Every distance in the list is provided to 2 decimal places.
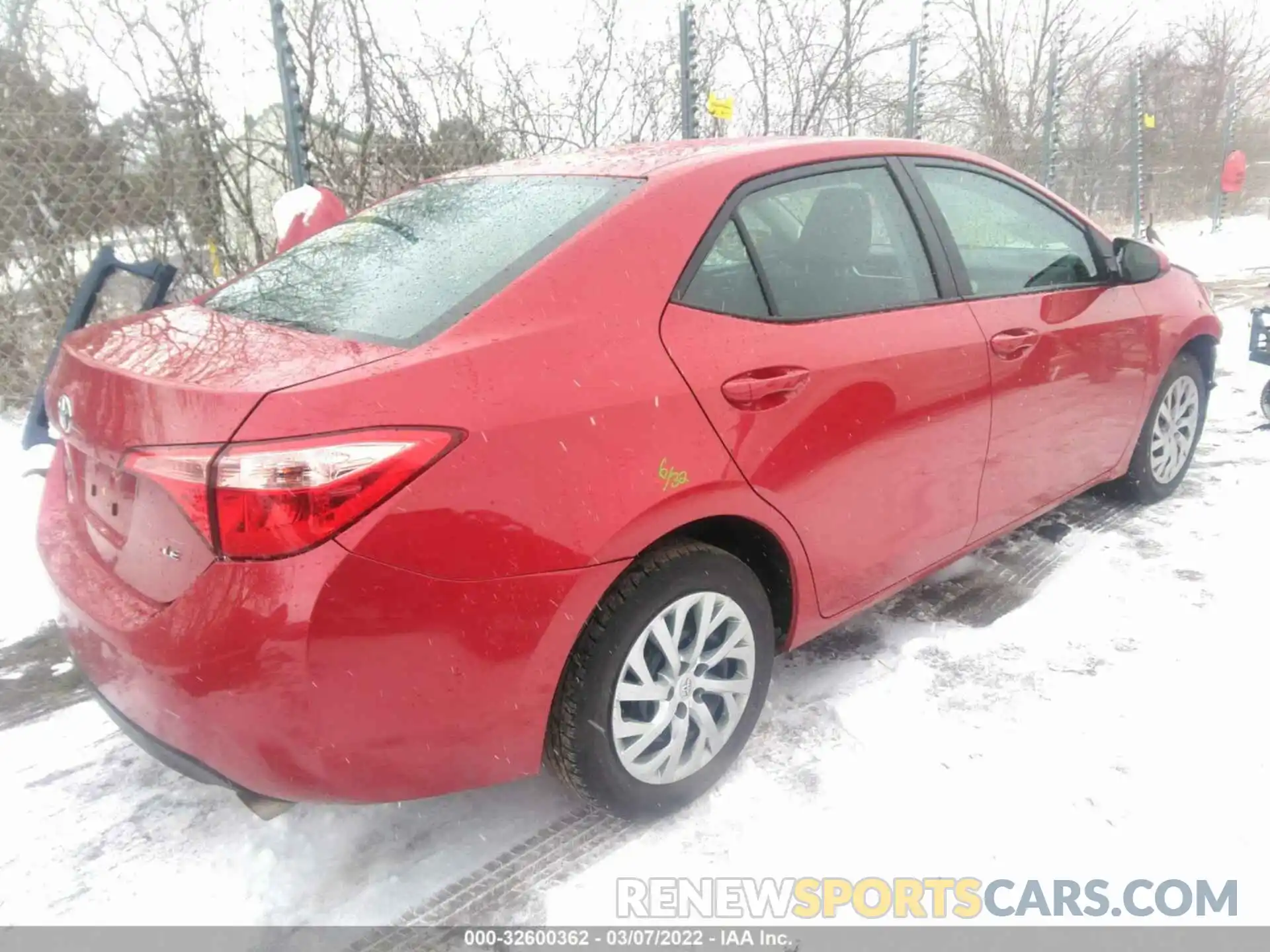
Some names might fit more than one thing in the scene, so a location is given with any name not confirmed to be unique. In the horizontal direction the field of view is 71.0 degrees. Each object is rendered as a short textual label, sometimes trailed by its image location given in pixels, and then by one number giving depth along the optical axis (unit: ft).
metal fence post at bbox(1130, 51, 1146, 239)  46.65
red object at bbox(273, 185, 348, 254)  14.83
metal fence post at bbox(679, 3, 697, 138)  20.81
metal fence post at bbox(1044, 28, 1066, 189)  34.38
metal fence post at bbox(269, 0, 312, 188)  15.79
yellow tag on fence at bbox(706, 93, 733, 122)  20.68
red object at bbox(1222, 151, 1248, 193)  60.64
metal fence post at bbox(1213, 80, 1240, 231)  63.05
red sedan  5.34
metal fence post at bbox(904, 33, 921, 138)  28.91
